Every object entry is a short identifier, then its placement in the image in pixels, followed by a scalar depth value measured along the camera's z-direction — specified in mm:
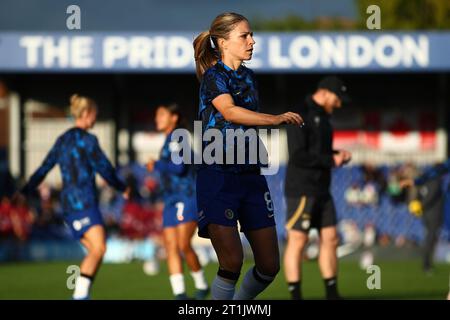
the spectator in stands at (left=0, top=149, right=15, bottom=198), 26562
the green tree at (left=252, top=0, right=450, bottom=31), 46325
